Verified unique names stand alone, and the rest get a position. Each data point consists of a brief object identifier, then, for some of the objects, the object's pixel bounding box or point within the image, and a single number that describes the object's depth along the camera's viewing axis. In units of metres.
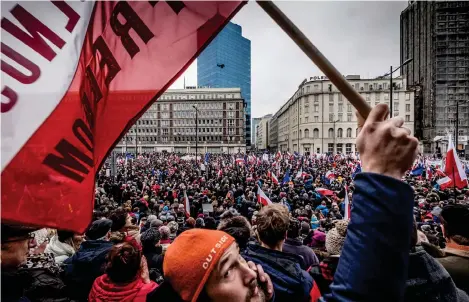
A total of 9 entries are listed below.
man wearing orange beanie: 1.34
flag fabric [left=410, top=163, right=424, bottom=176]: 16.77
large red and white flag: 1.58
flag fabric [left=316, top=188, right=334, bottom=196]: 12.34
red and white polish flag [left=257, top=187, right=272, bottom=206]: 9.63
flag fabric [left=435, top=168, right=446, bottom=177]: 15.57
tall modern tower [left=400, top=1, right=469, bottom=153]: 57.12
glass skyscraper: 137.88
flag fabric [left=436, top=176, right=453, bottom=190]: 10.86
